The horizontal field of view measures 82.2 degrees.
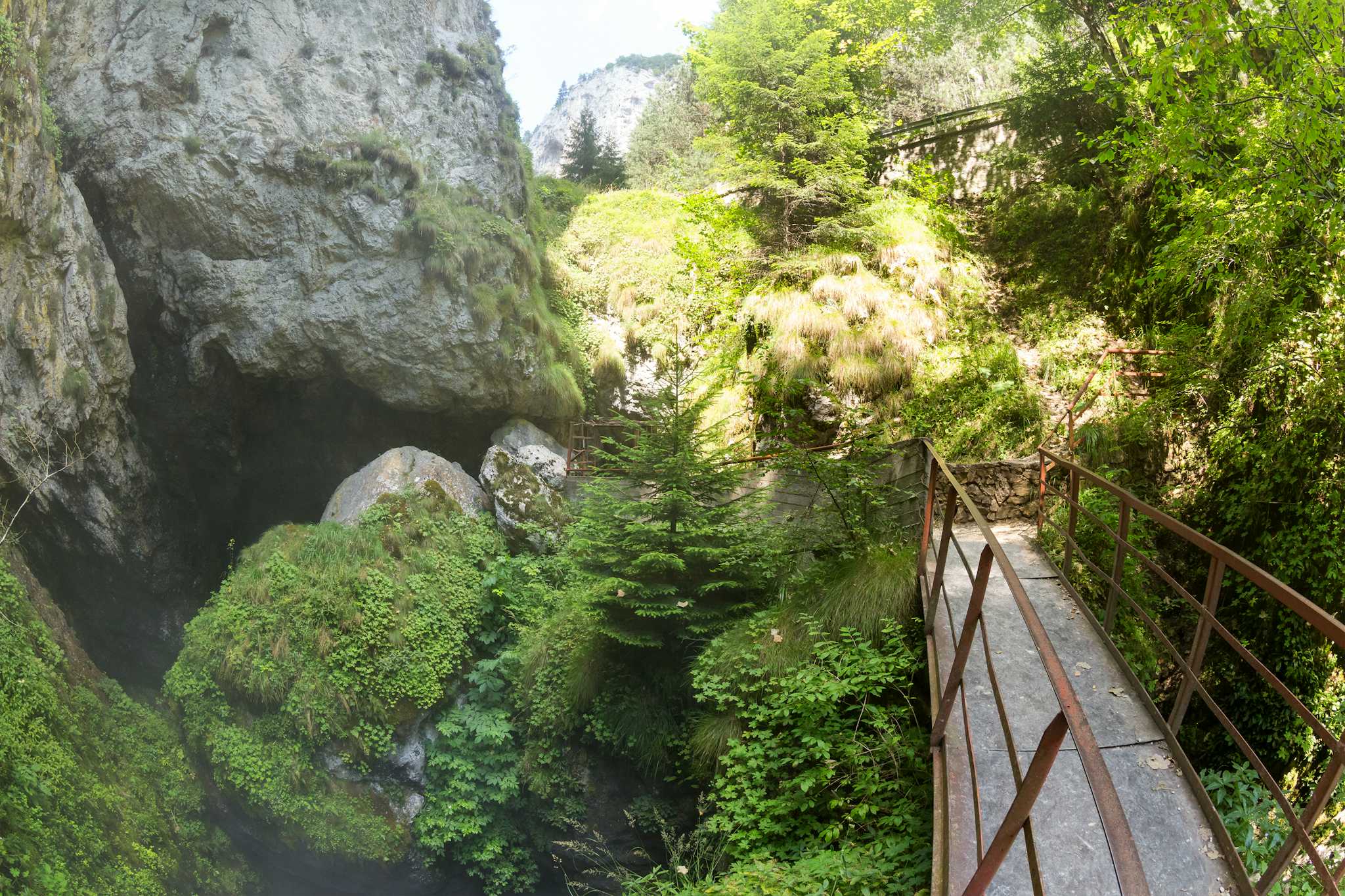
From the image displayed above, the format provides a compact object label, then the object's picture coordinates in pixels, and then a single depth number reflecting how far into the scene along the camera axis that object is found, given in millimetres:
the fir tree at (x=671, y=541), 6008
